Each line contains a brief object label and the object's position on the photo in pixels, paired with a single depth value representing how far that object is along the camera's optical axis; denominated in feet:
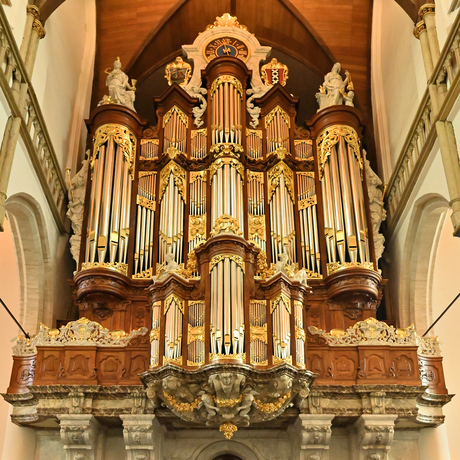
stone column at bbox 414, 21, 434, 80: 42.09
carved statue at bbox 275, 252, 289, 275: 38.92
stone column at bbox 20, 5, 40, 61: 42.09
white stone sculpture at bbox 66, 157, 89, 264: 47.32
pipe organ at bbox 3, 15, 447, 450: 37.09
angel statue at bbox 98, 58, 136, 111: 53.21
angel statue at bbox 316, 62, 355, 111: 53.52
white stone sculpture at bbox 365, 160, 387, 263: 47.44
